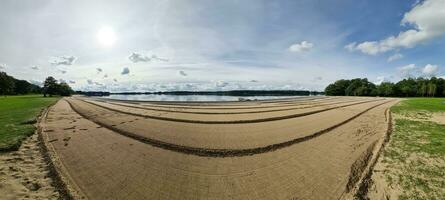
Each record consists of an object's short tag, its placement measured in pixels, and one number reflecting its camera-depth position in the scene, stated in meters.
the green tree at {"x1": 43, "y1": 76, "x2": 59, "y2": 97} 104.50
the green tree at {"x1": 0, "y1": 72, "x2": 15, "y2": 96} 72.56
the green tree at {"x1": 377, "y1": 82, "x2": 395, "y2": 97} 114.03
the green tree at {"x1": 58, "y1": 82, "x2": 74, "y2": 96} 113.56
